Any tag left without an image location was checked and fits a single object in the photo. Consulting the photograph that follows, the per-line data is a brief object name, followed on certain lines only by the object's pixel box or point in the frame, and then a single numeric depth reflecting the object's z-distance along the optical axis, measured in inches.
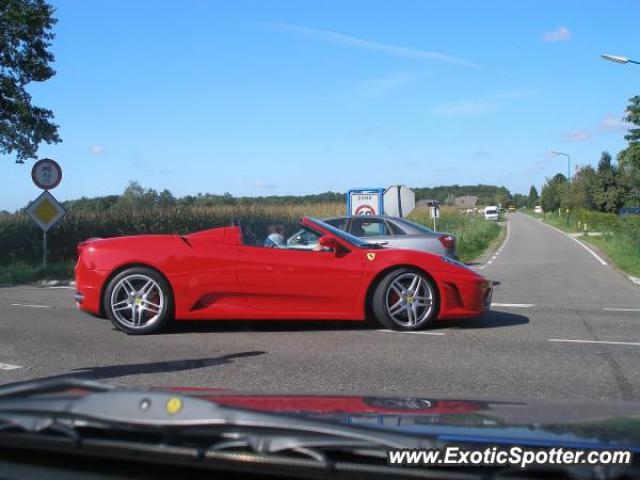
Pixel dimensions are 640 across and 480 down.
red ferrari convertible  301.0
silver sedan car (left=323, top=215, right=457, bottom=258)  535.8
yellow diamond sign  660.7
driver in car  310.7
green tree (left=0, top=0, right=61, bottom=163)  866.1
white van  3119.6
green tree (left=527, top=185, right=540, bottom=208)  7269.7
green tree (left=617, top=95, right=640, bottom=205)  1079.0
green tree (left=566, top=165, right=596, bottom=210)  2806.6
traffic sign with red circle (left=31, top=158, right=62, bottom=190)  651.5
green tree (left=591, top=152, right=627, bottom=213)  2546.8
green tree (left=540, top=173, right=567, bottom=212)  4060.0
